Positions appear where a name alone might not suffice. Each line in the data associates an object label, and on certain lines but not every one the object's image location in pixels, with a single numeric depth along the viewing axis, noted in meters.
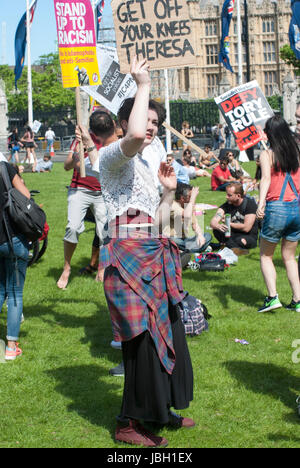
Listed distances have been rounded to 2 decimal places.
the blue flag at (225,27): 26.45
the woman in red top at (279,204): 6.64
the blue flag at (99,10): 22.91
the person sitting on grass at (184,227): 8.67
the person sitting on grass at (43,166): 26.19
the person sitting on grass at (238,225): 10.05
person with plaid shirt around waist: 3.92
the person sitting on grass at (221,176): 16.80
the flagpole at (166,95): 19.04
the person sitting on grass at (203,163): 23.66
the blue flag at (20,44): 27.59
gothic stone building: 96.85
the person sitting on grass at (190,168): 19.50
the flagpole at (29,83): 30.33
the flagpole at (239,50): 30.15
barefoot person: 7.96
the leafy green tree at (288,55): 57.20
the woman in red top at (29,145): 27.88
